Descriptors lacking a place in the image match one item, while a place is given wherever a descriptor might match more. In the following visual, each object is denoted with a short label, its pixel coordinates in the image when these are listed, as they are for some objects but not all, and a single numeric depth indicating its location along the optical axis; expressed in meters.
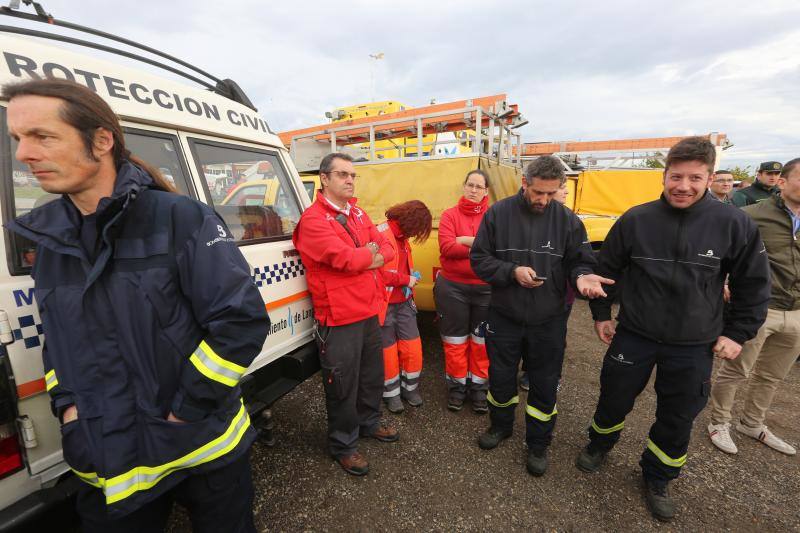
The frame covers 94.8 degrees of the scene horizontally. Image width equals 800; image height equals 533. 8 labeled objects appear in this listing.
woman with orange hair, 2.94
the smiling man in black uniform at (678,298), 1.93
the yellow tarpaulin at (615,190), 7.36
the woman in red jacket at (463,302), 3.12
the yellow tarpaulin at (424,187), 3.95
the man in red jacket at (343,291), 2.14
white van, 1.26
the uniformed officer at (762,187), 4.35
